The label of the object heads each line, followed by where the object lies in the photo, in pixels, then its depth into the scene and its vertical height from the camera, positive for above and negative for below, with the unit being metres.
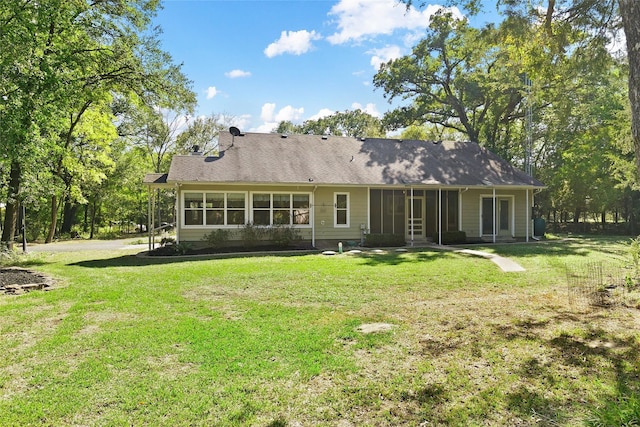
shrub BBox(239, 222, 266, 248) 15.19 -0.86
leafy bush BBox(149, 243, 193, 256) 13.98 -1.34
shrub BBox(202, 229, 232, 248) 14.94 -0.95
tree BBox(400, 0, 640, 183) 8.74 +4.62
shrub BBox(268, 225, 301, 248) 15.35 -0.91
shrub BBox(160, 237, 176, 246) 16.24 -1.15
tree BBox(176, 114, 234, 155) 36.81 +7.73
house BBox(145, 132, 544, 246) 15.34 +0.98
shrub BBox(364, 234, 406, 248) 15.85 -1.15
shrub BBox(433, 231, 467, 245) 16.75 -1.10
